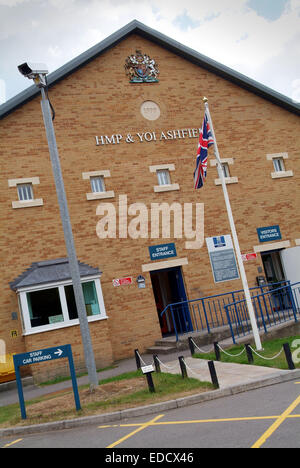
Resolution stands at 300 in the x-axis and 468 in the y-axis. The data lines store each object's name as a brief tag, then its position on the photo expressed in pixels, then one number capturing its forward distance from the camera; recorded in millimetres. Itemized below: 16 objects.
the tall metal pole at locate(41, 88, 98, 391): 9688
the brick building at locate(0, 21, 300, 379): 14594
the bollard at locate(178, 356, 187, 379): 9418
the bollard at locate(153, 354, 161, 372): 10648
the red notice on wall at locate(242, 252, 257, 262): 17156
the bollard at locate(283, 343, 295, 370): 8461
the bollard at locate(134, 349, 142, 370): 11623
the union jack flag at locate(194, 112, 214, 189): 11766
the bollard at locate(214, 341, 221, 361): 10482
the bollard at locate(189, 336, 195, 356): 11953
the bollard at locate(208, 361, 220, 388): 8031
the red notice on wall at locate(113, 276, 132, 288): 15516
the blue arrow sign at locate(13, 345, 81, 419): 8680
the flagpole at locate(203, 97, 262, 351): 10922
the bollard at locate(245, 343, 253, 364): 9736
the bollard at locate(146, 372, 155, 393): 8531
